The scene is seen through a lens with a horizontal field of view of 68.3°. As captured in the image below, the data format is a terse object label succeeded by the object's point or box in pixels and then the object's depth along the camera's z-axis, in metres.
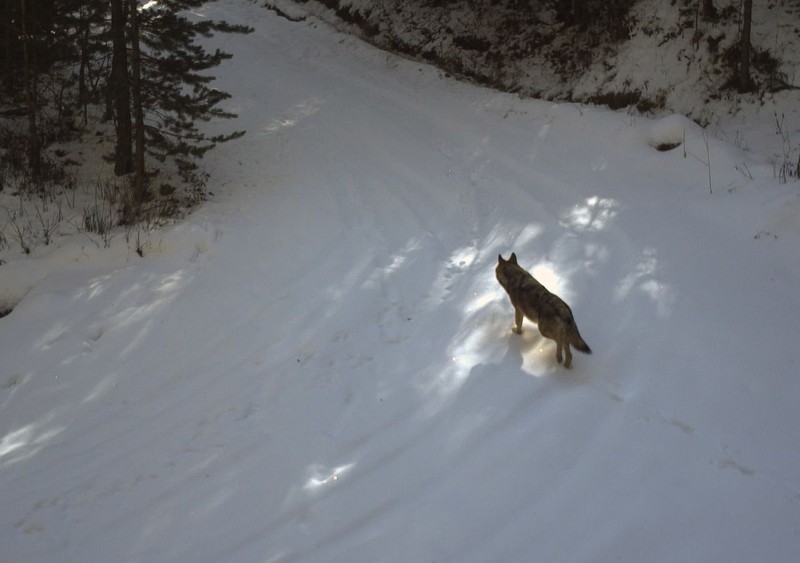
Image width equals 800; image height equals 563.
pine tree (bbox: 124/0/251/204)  10.88
